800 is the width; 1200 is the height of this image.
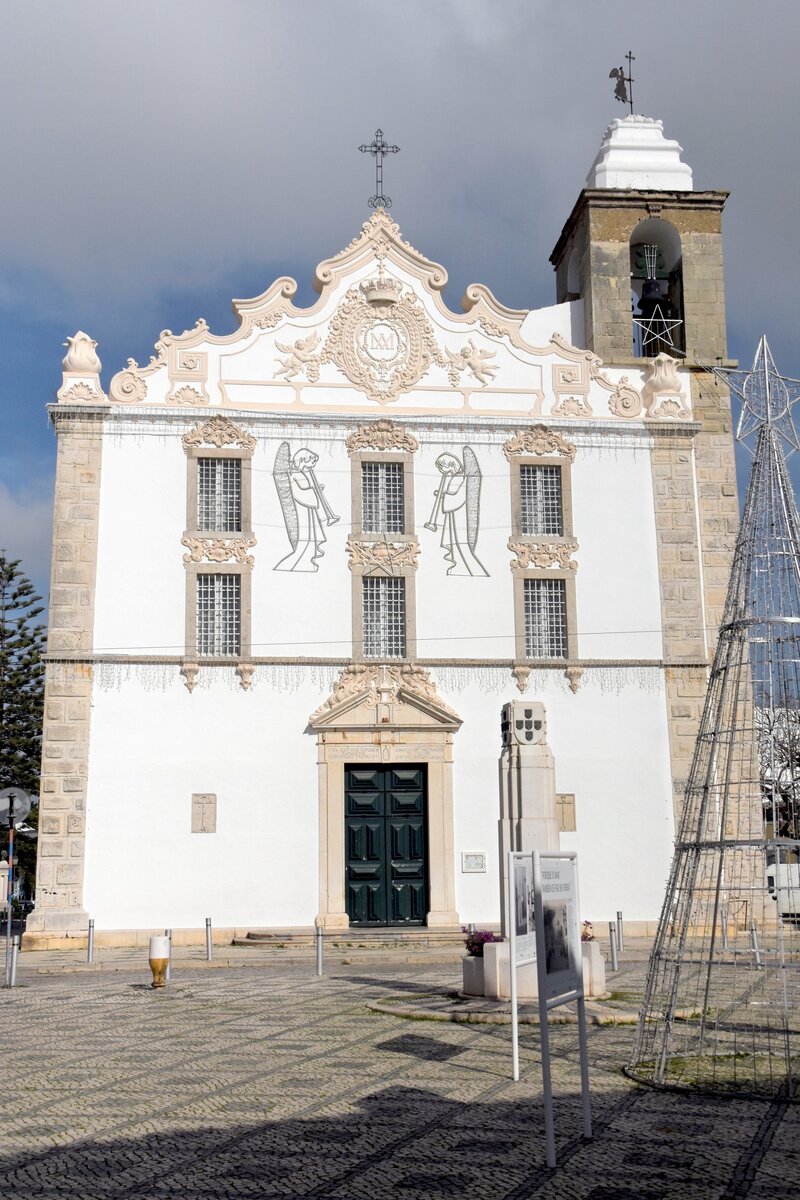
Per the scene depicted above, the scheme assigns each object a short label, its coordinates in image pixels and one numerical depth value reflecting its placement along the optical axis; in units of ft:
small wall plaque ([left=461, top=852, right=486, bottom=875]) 74.33
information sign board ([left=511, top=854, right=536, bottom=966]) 29.91
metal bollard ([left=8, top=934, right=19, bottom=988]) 53.62
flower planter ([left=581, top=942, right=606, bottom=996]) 42.98
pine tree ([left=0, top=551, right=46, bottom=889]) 126.31
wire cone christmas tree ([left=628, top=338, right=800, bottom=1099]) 29.30
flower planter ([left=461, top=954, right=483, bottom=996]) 43.85
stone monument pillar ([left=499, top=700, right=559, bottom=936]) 44.04
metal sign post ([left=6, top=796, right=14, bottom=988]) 54.70
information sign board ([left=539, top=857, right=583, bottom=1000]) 24.82
